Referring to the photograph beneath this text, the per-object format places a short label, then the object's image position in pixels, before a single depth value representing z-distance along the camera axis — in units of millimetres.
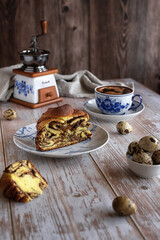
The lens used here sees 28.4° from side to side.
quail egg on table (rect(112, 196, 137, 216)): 781
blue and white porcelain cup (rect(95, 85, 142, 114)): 1431
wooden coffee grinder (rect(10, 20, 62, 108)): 1645
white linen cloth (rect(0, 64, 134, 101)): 1762
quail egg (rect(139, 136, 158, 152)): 977
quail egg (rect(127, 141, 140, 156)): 969
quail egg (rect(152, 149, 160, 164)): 920
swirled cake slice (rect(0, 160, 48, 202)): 840
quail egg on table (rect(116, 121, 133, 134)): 1284
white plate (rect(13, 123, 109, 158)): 1030
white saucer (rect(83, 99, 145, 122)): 1414
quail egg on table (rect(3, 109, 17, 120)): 1453
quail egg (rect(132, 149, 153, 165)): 915
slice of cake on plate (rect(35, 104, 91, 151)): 1092
